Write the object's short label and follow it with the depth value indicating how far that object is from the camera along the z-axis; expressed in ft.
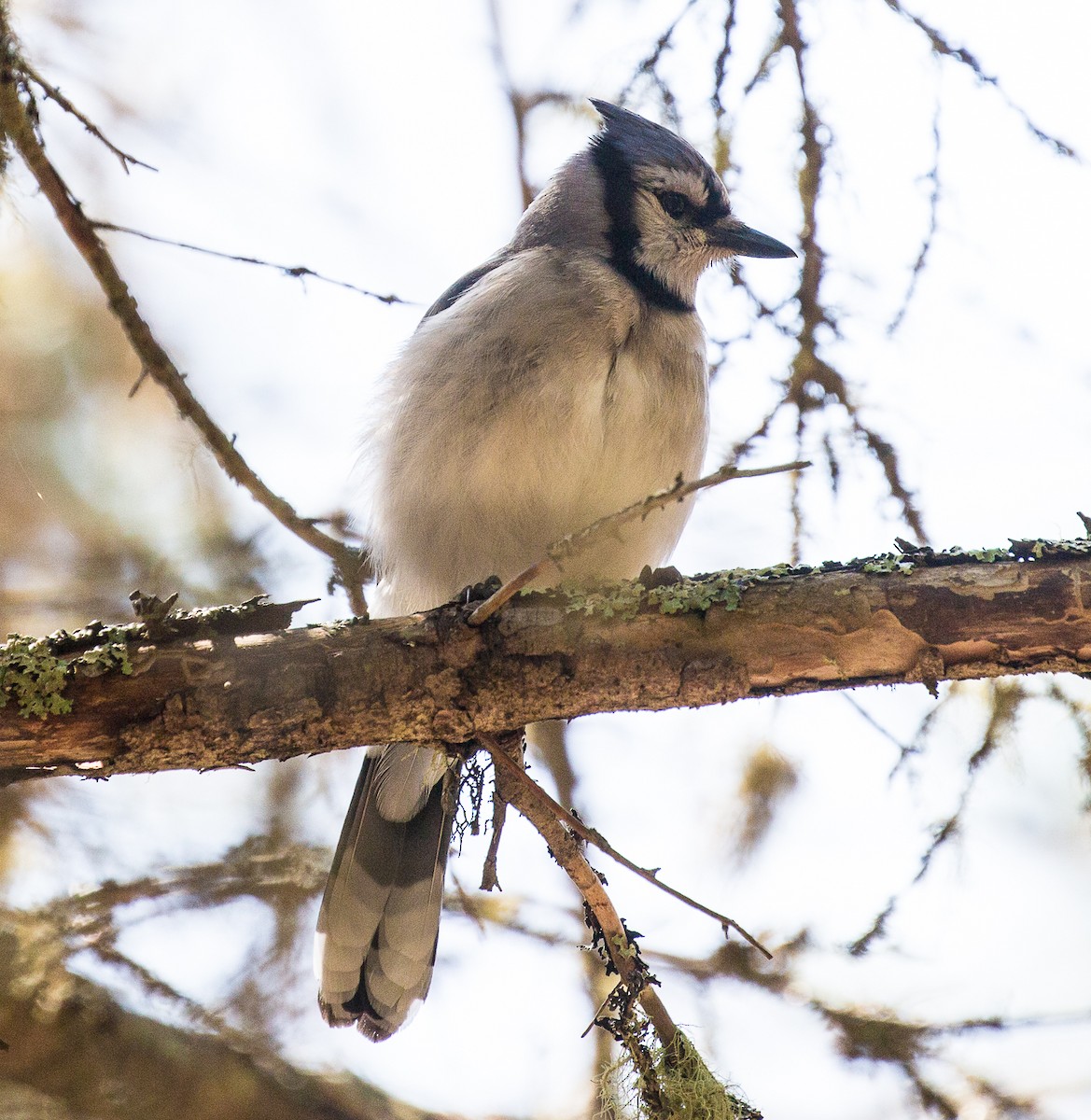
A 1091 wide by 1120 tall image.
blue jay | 15.16
